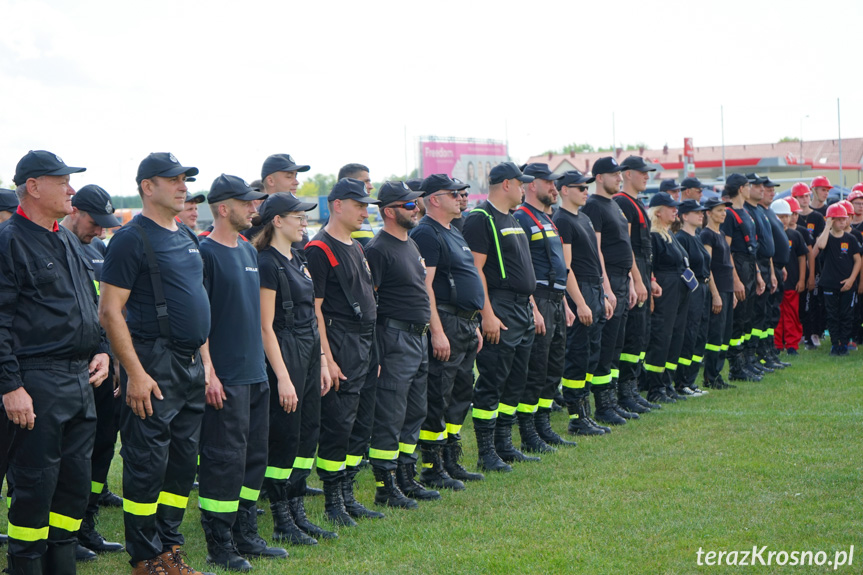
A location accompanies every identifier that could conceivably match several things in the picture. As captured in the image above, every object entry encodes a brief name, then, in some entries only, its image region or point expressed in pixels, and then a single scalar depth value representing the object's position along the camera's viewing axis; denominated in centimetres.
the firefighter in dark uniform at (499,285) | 795
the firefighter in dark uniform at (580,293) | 920
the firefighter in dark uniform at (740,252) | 1229
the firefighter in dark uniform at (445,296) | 738
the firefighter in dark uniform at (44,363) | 462
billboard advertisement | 4978
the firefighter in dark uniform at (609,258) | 968
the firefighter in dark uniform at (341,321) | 629
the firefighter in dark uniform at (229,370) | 537
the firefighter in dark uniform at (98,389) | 623
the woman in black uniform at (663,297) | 1079
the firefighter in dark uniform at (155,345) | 486
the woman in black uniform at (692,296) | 1120
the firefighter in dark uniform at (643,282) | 1028
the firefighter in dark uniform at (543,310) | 851
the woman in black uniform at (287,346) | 579
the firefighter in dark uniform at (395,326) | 676
